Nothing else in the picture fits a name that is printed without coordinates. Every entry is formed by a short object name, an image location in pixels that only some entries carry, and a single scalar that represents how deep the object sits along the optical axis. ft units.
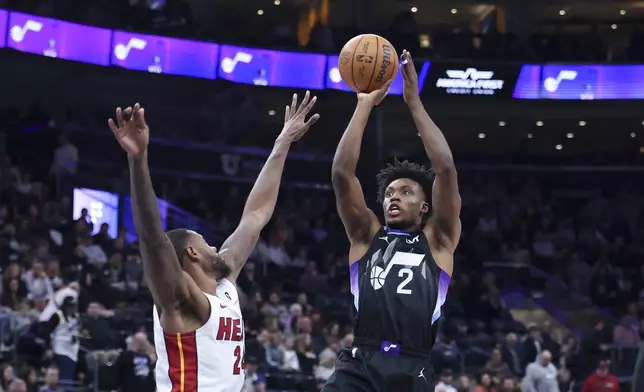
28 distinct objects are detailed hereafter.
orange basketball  21.53
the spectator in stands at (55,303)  42.45
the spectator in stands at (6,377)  38.42
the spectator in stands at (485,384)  47.71
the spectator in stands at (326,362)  46.29
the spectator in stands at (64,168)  62.39
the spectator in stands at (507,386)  48.57
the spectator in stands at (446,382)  45.60
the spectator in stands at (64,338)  41.88
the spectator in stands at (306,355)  46.75
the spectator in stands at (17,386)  37.91
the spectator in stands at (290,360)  46.21
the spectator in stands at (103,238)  54.39
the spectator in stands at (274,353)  46.21
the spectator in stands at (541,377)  50.21
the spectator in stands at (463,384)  46.42
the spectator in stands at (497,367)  50.55
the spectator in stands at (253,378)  42.57
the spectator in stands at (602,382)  49.70
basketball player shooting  19.40
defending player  15.97
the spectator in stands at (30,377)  39.45
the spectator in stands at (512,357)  52.73
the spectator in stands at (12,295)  44.14
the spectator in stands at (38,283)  44.75
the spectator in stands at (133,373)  39.96
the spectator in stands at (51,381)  38.91
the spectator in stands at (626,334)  61.26
